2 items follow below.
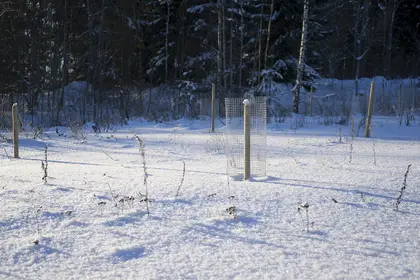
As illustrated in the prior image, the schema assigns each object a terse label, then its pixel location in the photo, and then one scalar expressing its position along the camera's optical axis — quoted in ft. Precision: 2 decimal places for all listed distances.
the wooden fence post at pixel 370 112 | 30.30
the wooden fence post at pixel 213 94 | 36.25
